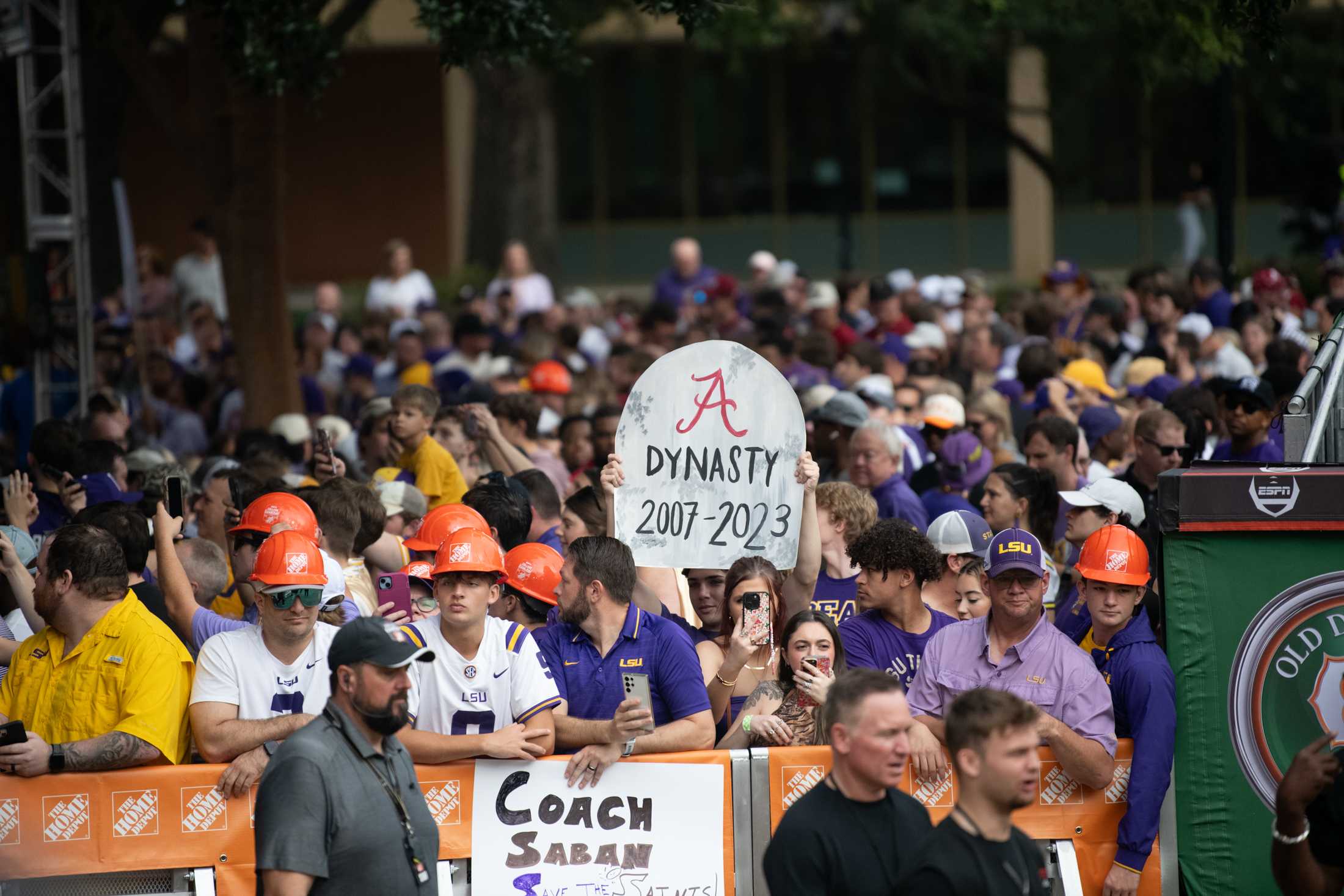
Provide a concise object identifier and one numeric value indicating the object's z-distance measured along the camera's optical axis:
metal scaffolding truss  26.62
